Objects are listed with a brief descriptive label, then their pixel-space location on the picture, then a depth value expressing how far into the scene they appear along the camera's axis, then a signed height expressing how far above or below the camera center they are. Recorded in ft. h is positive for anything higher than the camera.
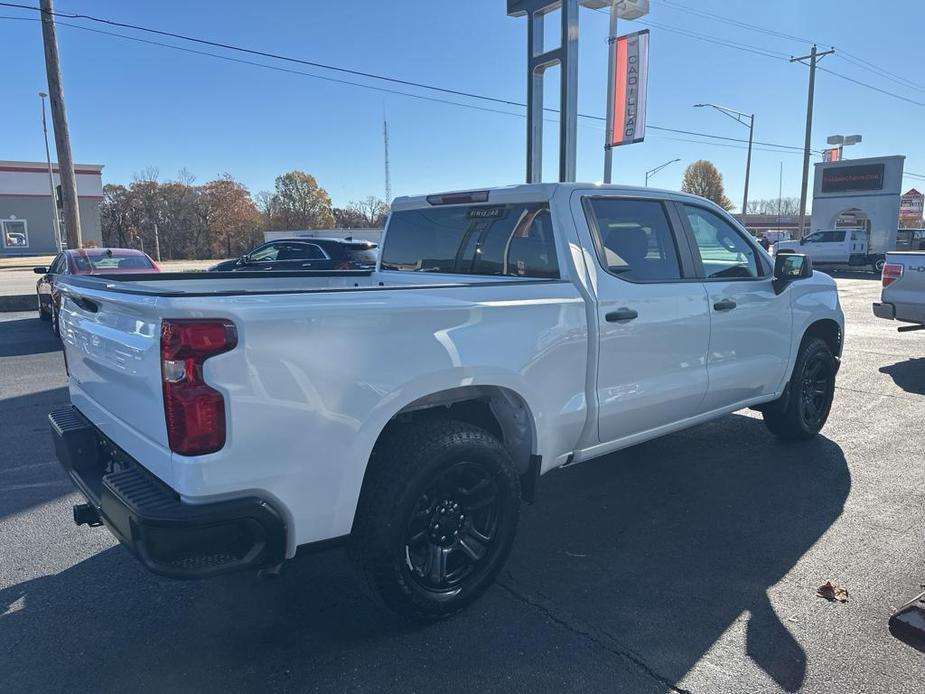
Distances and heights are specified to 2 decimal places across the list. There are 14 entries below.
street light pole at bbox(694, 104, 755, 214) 127.17 +15.89
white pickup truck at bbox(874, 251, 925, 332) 27.73 -2.14
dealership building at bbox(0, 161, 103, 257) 148.56 +8.21
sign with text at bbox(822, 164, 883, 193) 104.41 +9.51
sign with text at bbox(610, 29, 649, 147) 44.68 +10.11
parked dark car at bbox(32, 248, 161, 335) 36.99 -1.29
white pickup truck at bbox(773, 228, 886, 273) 90.48 -1.35
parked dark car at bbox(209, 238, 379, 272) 42.66 -1.05
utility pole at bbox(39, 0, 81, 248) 48.11 +8.10
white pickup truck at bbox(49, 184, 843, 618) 7.55 -1.95
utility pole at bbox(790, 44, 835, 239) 107.21 +22.54
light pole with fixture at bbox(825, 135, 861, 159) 154.76 +22.54
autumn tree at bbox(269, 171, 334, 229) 219.61 +11.56
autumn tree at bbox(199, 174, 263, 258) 196.03 +5.80
